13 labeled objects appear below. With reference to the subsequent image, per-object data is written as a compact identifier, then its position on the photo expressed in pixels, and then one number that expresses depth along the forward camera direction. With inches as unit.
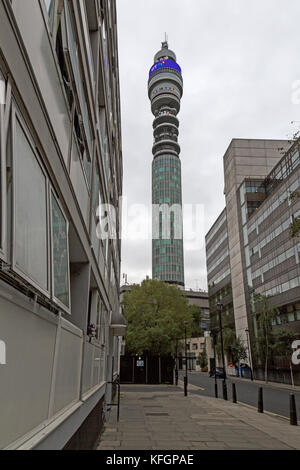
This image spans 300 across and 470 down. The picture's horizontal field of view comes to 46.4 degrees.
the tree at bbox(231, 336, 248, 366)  2183.8
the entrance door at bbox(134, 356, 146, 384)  1339.8
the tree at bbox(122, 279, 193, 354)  1555.1
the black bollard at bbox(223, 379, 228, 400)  833.9
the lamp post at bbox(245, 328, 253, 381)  2190.8
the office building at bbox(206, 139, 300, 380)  1784.0
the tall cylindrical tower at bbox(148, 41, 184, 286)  6176.2
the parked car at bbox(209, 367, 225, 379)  1998.6
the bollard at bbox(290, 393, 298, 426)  480.1
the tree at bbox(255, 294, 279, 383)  1739.7
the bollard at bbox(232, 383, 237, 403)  764.6
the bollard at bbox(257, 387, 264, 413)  617.7
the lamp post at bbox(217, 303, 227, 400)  834.2
